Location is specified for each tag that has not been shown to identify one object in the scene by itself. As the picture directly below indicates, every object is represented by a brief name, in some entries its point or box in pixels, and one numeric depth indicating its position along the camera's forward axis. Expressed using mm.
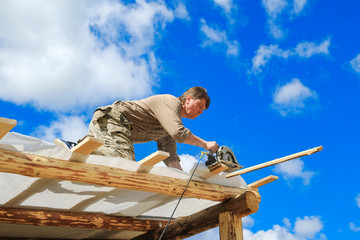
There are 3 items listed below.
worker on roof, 4113
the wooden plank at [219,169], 4021
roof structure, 3291
